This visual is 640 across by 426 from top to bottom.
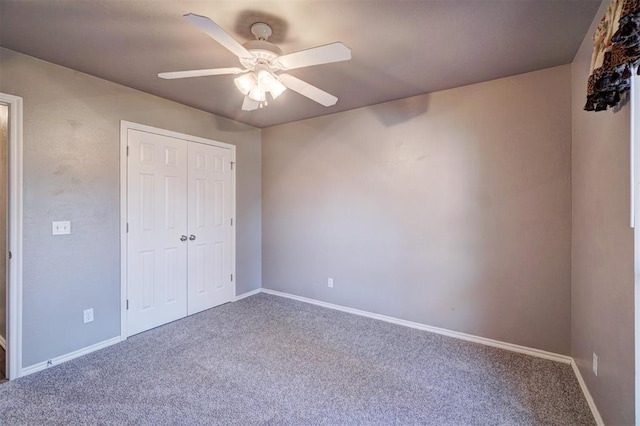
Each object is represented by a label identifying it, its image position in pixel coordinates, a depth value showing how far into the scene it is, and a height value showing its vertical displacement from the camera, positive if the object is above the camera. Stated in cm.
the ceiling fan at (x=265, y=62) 157 +89
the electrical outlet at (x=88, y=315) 261 -91
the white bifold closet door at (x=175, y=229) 299 -19
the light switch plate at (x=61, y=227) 241 -12
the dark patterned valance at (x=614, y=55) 111 +67
